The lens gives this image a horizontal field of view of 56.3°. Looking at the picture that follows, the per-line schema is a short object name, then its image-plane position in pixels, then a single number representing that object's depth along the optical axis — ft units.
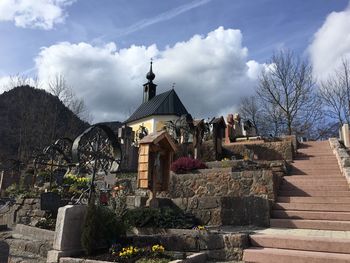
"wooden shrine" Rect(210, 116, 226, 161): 56.70
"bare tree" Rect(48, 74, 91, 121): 124.94
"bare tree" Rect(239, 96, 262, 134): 130.82
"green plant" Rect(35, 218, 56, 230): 29.78
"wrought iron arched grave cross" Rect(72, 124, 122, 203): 28.94
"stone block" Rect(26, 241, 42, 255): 25.26
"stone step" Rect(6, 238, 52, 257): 24.87
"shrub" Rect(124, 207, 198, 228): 25.46
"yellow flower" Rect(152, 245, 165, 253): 20.30
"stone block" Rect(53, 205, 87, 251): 21.59
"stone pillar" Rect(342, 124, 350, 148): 58.68
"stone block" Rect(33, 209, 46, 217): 33.24
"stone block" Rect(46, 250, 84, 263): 20.38
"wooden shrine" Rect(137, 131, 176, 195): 30.27
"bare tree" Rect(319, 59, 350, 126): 95.20
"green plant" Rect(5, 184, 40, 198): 41.00
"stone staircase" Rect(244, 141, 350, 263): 19.95
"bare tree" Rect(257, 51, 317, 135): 99.04
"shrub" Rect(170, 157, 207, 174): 39.18
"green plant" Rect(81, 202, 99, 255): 21.12
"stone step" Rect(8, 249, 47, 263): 23.63
